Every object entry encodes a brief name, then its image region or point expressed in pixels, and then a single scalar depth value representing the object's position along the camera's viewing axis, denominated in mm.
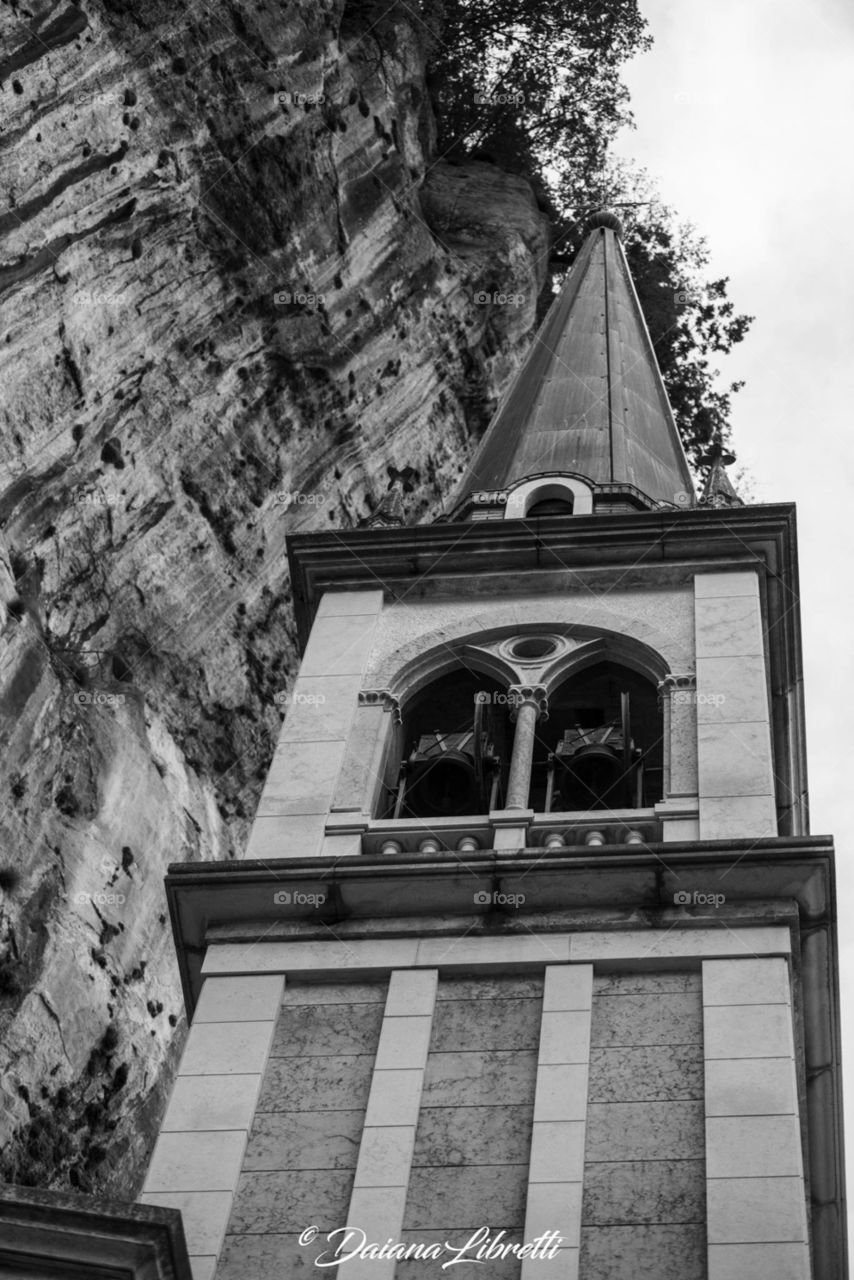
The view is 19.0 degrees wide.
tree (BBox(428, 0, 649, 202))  36938
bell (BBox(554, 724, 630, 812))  18438
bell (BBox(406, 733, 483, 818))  18359
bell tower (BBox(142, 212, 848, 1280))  13664
